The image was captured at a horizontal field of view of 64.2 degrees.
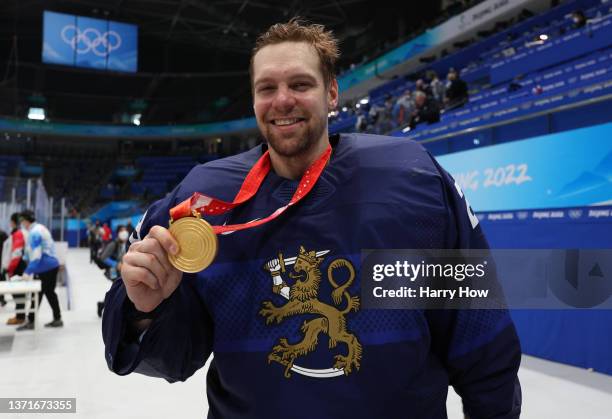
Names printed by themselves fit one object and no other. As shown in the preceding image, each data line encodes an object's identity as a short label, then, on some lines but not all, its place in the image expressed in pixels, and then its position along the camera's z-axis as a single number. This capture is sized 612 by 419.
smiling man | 1.03
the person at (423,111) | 7.69
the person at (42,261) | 5.76
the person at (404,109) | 9.35
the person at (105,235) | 14.27
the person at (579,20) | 8.47
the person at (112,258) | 7.45
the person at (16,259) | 6.14
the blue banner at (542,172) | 3.66
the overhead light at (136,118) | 32.66
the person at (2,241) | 7.81
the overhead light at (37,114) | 29.23
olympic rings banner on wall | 21.23
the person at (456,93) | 8.84
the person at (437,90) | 9.77
